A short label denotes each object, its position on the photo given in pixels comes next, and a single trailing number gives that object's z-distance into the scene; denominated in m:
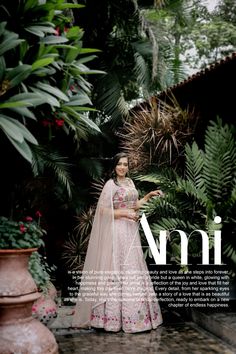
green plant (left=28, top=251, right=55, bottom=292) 4.30
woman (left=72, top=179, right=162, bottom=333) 5.05
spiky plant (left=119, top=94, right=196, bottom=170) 6.34
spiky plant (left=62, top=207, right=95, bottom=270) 6.96
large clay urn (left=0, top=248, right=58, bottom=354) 3.67
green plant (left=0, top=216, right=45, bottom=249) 3.80
